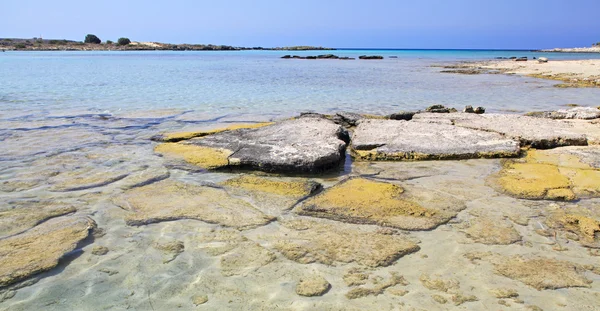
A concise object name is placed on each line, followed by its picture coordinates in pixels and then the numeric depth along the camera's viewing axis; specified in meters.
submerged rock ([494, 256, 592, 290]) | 2.27
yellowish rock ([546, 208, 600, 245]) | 2.82
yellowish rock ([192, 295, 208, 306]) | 2.12
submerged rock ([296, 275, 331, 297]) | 2.20
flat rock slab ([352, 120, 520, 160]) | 4.78
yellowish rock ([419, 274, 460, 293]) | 2.22
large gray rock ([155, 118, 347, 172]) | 4.26
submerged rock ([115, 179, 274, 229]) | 3.09
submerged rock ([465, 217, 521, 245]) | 2.78
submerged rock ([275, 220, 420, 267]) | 2.54
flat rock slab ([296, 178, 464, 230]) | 3.07
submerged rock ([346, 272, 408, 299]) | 2.18
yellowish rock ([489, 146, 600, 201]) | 3.59
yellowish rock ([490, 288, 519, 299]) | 2.15
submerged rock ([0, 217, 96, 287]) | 2.38
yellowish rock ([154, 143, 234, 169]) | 4.48
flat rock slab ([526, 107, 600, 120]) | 7.13
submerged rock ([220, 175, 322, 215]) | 3.40
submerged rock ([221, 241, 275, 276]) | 2.43
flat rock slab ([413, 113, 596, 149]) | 5.21
